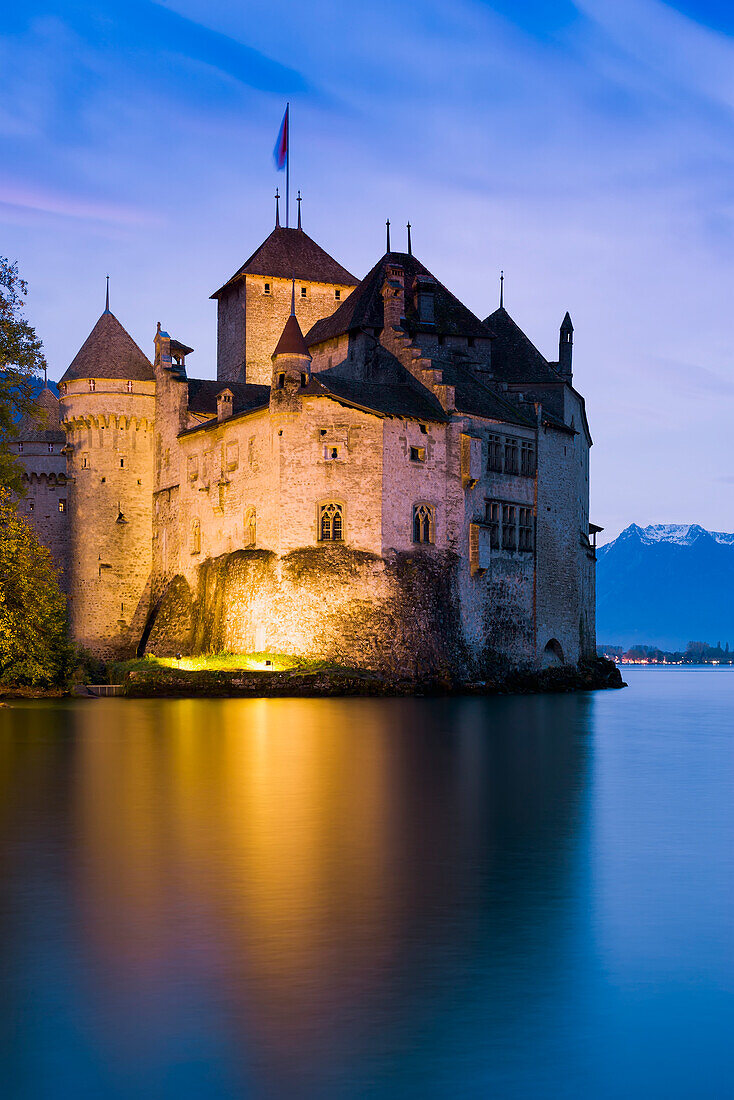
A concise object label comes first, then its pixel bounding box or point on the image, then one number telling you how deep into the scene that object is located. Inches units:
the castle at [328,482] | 2214.6
